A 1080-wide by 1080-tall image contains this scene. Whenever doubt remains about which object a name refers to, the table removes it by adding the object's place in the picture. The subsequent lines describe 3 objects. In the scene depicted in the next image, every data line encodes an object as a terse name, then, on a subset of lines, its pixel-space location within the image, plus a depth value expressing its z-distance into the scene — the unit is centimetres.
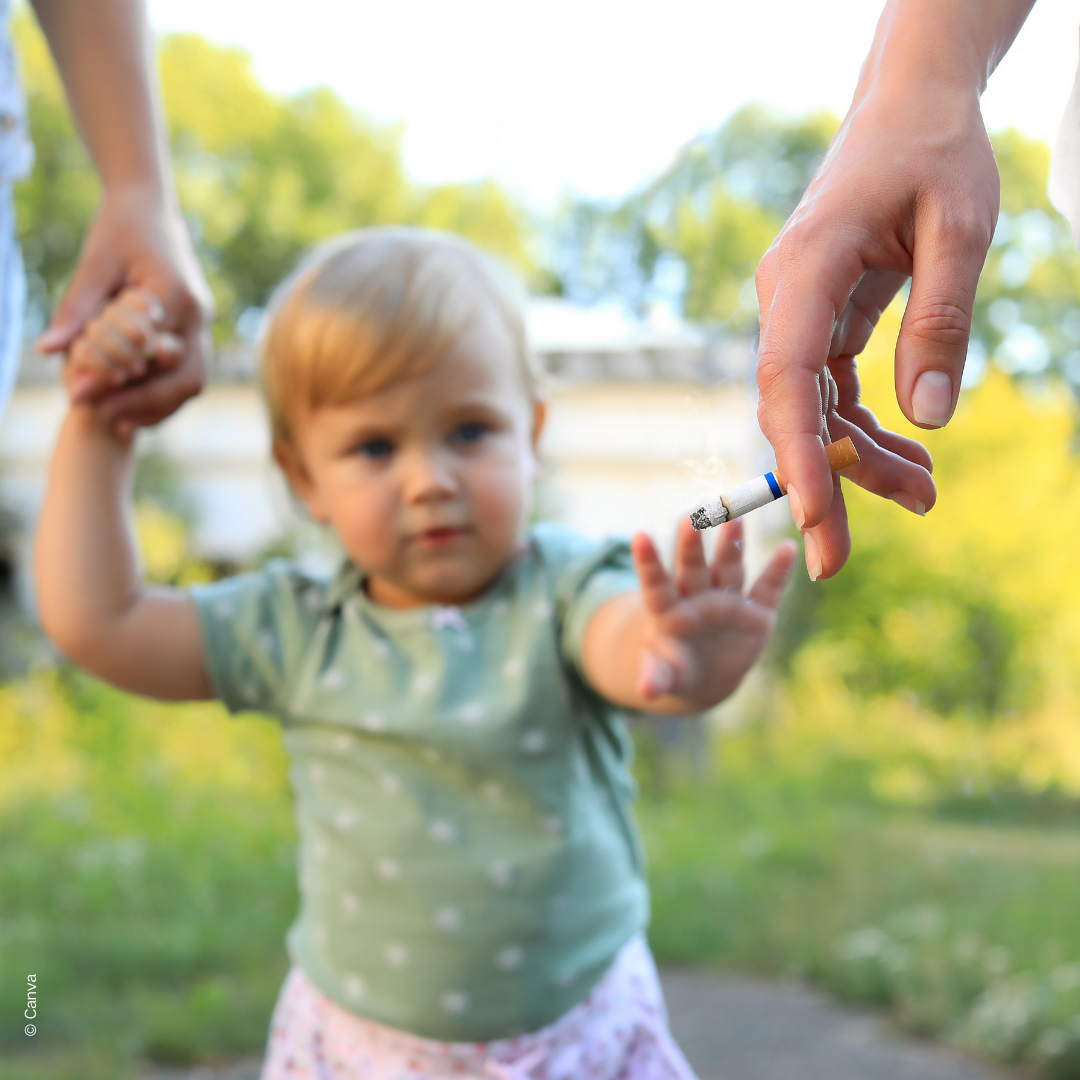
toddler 116
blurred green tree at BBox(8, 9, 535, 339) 889
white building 471
